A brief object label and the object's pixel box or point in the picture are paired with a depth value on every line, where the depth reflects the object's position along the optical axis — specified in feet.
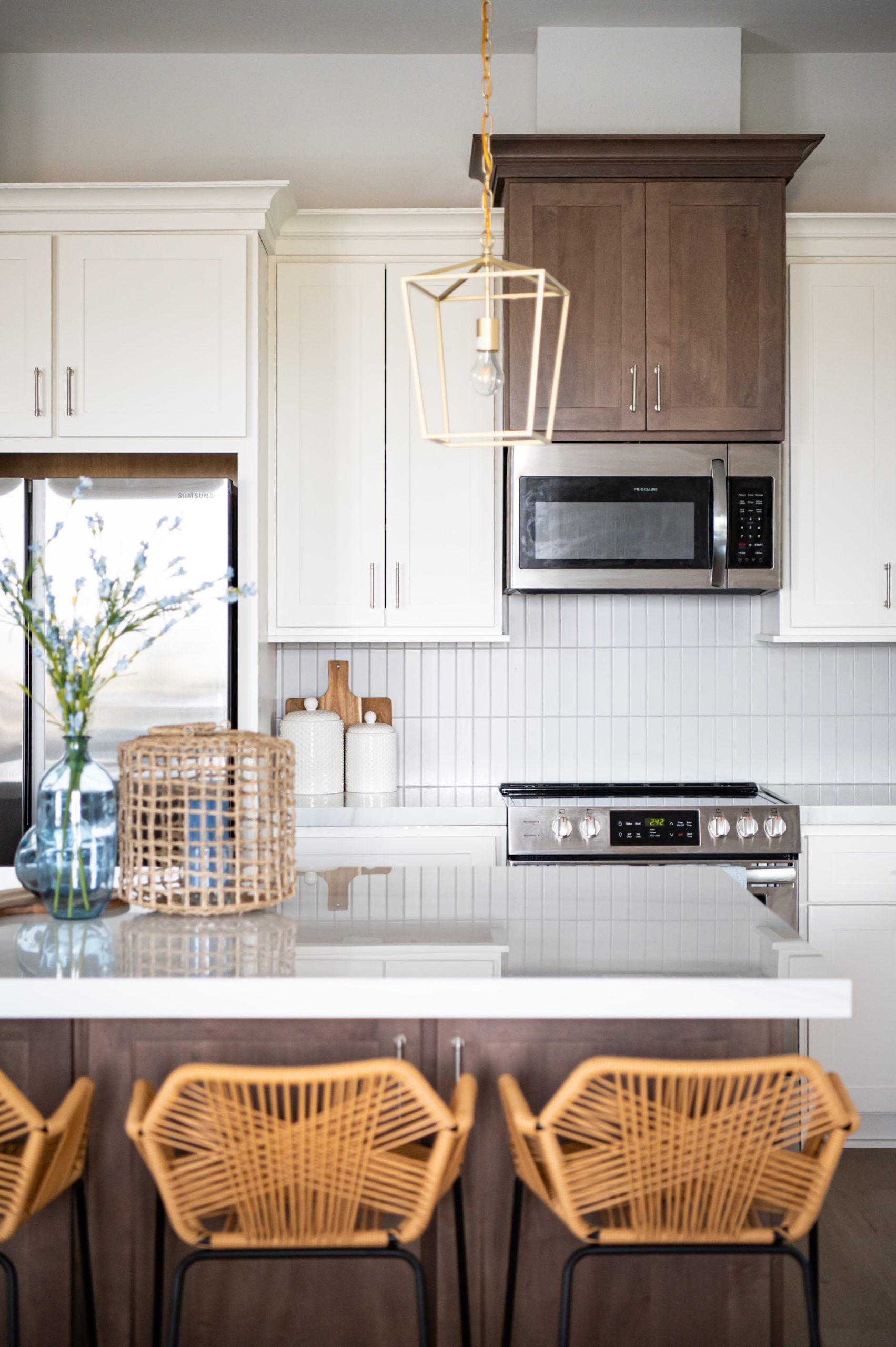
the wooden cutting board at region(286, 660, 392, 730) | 11.60
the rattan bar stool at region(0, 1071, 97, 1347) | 4.58
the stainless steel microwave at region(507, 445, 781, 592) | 10.39
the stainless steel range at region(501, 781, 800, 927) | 9.93
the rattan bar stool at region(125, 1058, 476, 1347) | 4.56
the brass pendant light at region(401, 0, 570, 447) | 10.17
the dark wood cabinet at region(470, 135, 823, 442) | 10.24
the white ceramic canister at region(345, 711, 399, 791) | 11.01
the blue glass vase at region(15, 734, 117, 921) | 5.46
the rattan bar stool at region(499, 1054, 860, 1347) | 4.59
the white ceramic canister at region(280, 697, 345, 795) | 10.82
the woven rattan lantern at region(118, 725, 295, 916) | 5.45
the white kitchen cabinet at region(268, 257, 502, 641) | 10.66
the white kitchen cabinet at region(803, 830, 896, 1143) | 10.00
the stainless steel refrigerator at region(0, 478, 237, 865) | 9.59
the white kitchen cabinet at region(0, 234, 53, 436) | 9.99
